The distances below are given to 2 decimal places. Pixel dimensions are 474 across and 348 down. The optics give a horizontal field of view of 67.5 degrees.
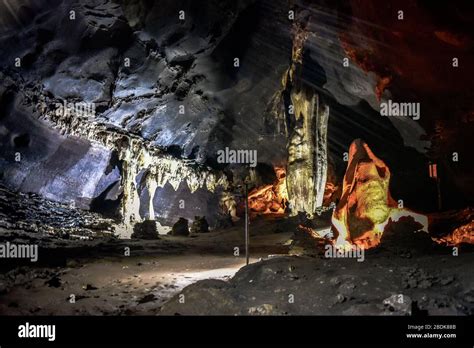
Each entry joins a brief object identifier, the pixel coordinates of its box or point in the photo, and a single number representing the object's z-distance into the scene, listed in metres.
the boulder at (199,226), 18.88
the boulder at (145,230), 15.82
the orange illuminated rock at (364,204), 10.55
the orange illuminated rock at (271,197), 22.03
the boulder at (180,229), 17.84
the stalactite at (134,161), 16.23
